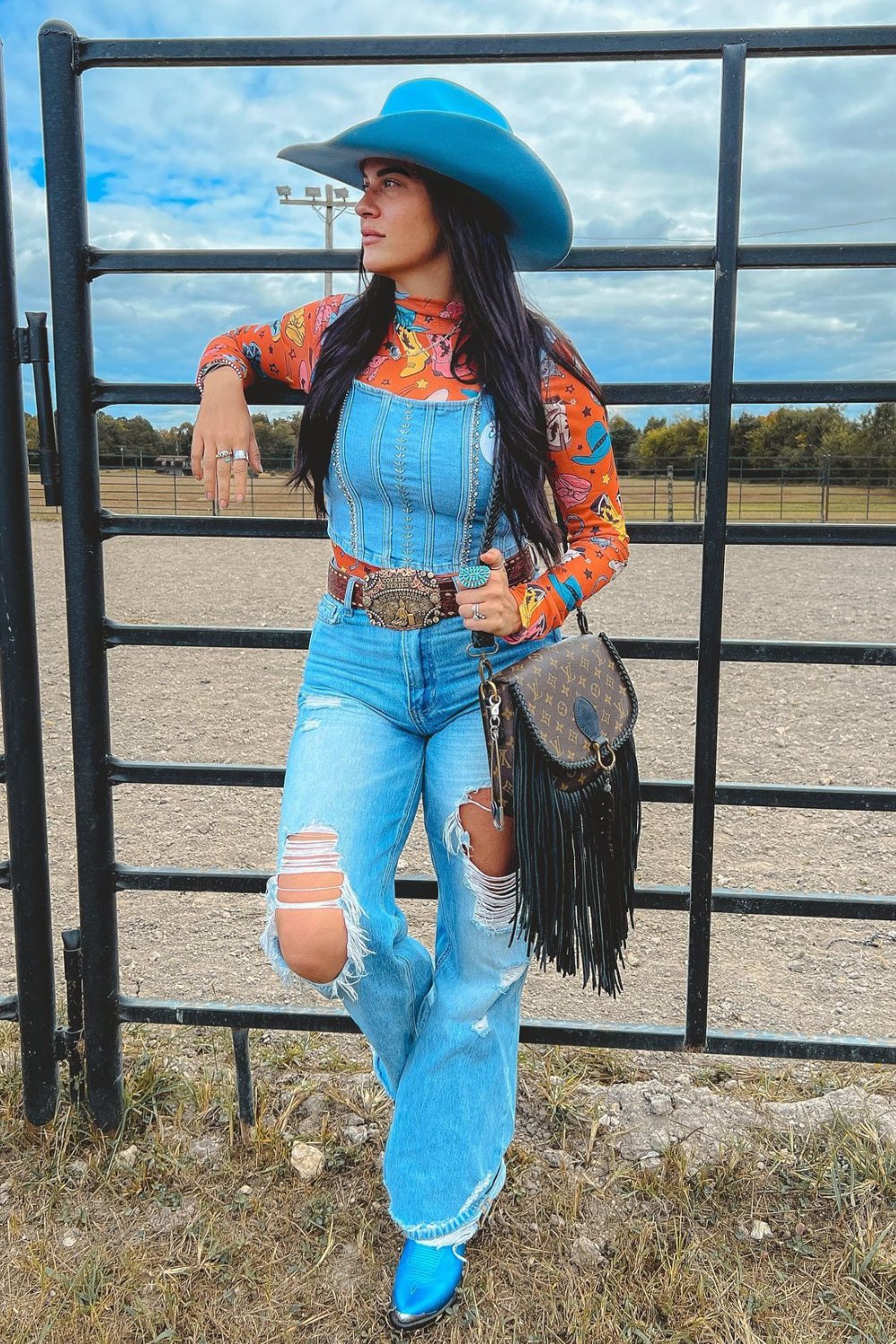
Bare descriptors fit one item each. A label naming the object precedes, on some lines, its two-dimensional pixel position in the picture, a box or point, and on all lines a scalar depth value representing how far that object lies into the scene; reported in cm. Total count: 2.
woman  204
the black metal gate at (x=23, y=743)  247
